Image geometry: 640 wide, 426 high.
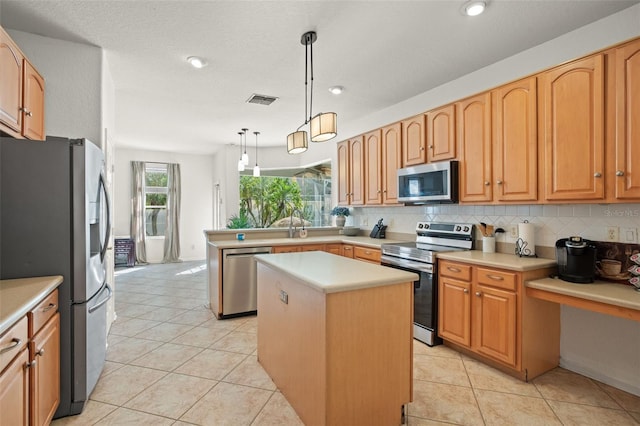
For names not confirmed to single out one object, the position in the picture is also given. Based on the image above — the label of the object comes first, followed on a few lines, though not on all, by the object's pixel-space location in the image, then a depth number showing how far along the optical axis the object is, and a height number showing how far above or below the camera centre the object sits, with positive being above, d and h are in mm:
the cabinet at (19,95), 1979 +789
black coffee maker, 2240 -336
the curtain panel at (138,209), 7473 +57
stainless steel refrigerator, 1887 -112
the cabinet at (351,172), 4586 +587
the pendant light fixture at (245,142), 5512 +1413
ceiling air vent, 4051 +1420
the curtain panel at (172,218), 7809 -154
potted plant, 5195 -36
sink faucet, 4547 -261
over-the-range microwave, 3209 +301
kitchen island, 1684 -723
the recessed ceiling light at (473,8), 2189 +1387
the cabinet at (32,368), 1335 -734
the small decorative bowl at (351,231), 4949 -289
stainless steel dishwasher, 3752 -799
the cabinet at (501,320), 2391 -844
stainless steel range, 3031 -473
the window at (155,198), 7766 +322
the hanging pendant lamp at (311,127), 2371 +636
